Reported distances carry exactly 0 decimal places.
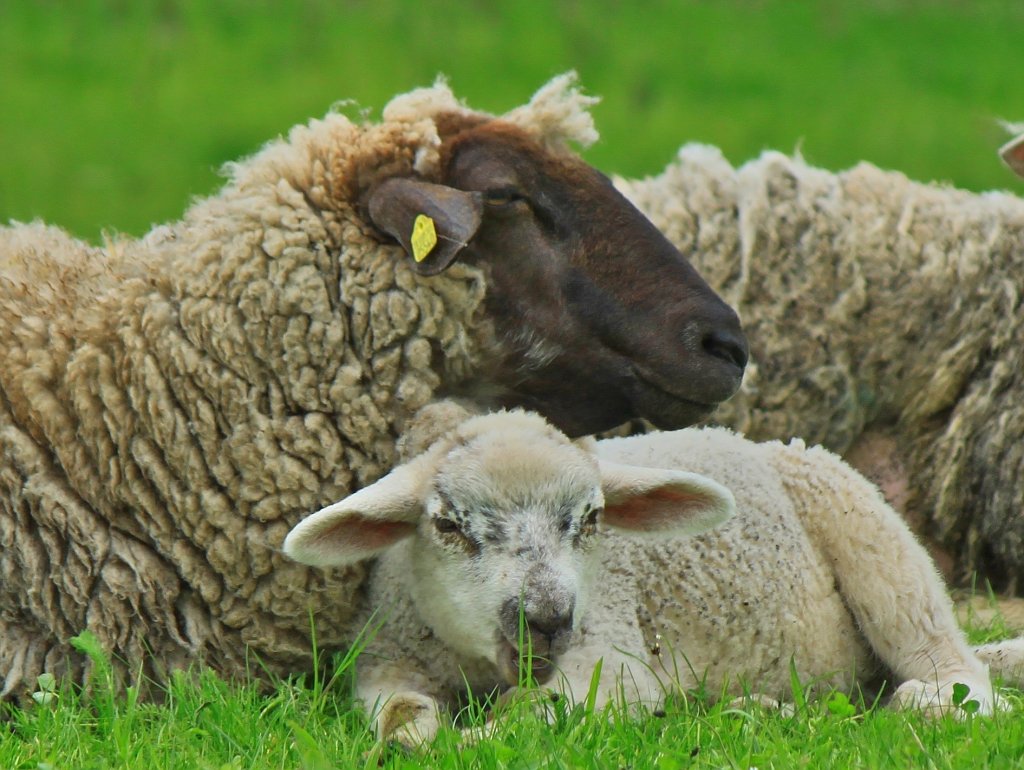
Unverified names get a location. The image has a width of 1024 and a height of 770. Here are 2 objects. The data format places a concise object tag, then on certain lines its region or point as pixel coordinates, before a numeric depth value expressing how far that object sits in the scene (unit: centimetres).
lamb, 749
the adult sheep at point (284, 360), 845
